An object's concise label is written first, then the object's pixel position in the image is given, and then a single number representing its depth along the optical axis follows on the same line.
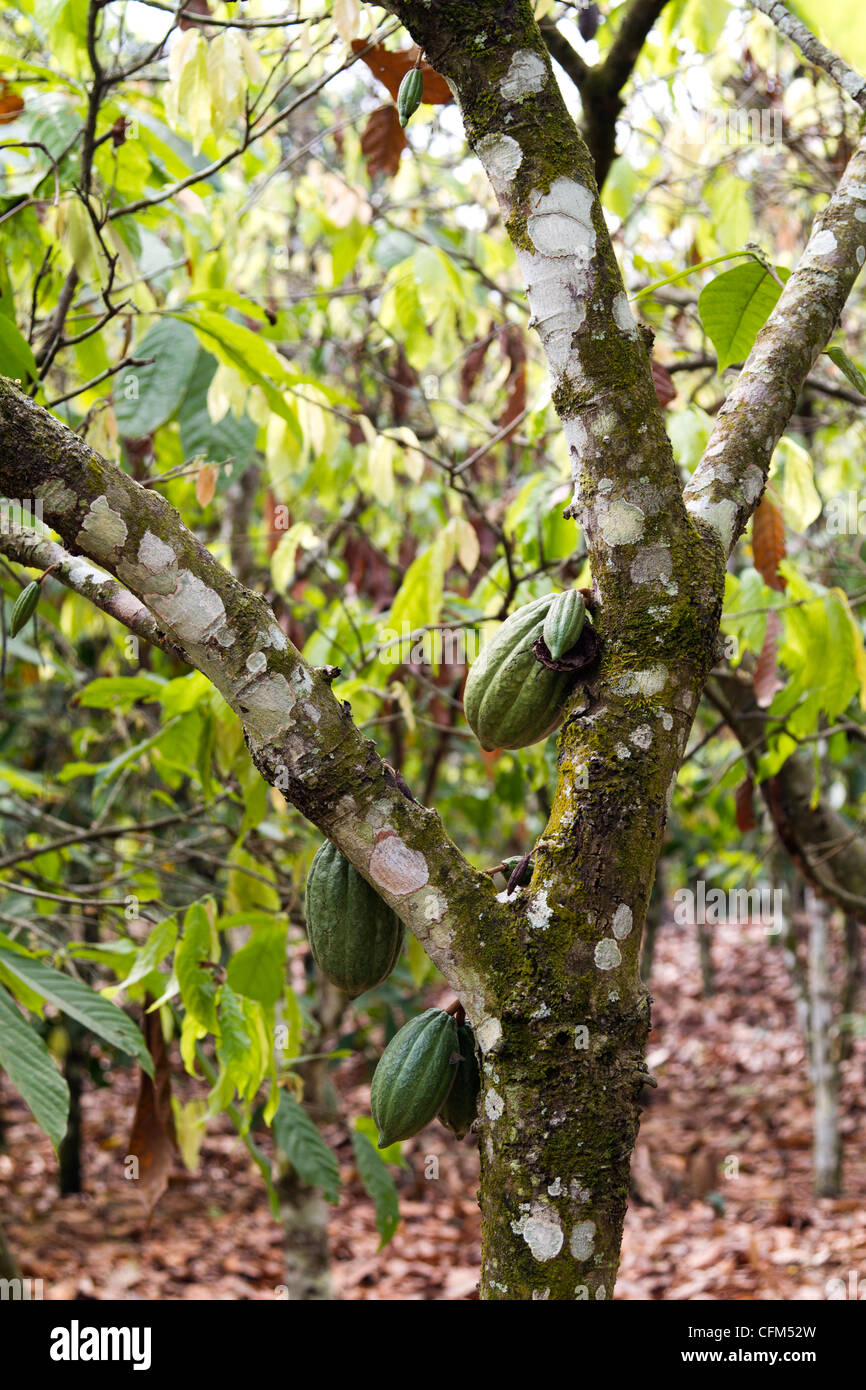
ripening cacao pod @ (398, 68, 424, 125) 1.29
